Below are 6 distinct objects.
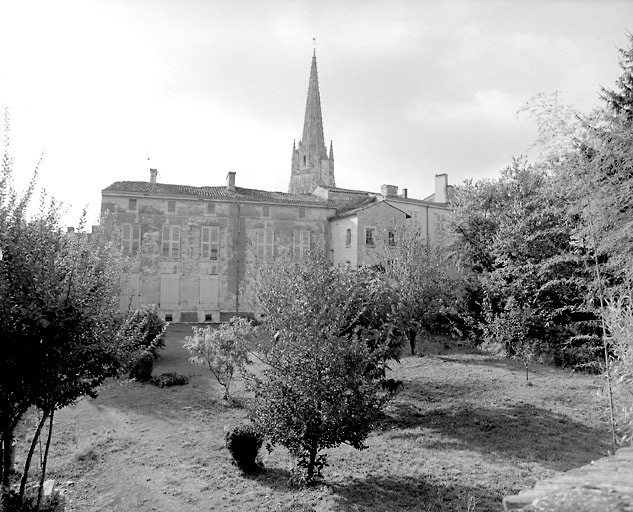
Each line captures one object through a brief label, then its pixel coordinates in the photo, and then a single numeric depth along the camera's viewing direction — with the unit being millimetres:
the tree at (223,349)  13383
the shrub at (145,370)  16848
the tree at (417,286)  16578
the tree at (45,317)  5777
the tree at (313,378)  7570
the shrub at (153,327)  20041
